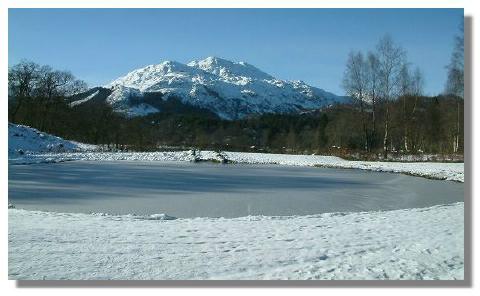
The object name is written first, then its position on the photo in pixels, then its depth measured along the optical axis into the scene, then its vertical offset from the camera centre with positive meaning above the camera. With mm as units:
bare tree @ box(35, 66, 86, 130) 33750 +5018
